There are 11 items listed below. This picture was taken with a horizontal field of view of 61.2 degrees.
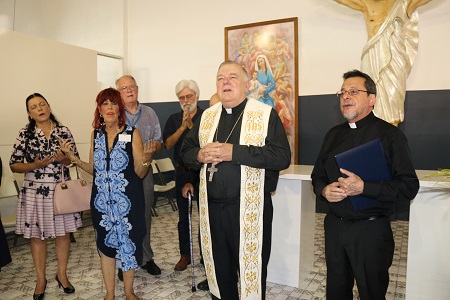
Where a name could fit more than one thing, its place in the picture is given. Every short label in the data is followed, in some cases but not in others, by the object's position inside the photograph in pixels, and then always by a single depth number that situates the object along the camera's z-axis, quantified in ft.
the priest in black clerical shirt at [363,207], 6.61
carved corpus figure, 14.39
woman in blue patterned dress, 8.68
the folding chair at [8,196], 15.62
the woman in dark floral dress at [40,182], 9.71
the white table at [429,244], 8.30
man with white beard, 11.64
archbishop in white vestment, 7.57
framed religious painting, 19.89
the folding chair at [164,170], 20.02
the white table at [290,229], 10.31
